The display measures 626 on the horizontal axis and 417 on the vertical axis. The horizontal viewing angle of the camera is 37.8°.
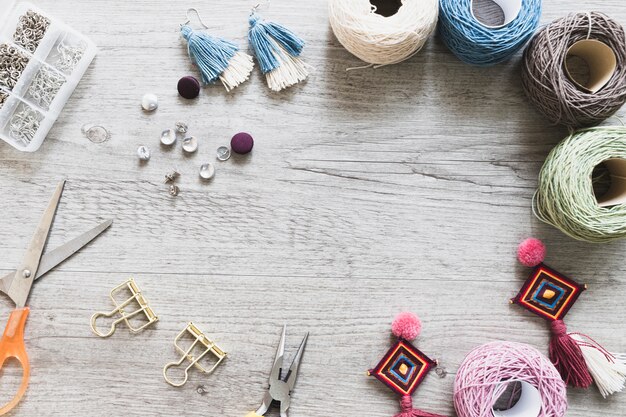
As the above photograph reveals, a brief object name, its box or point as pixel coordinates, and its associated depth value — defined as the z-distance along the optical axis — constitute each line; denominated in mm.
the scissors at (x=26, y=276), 638
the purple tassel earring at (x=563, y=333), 636
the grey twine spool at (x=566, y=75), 609
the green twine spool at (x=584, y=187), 607
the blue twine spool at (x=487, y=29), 613
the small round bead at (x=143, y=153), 650
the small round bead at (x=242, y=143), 644
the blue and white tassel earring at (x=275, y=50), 648
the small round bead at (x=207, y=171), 651
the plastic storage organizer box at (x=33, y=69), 634
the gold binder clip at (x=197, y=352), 641
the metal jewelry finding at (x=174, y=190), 651
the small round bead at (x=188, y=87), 648
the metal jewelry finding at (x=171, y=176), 651
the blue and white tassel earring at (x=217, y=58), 647
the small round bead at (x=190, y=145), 651
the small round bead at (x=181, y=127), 653
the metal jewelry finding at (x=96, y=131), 656
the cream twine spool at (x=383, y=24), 615
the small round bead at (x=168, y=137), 650
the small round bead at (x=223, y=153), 651
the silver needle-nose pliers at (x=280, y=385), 630
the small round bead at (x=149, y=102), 652
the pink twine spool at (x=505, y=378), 616
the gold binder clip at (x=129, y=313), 643
